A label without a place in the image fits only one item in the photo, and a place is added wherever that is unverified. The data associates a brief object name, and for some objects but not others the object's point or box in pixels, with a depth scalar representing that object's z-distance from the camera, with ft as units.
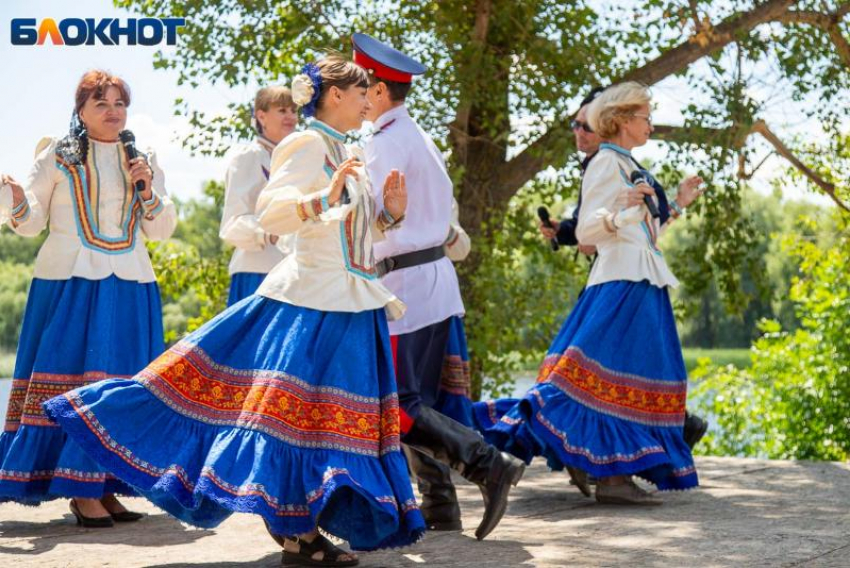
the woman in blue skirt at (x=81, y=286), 17.46
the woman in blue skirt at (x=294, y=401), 13.09
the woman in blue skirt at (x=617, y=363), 18.58
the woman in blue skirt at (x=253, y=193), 21.44
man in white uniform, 16.37
